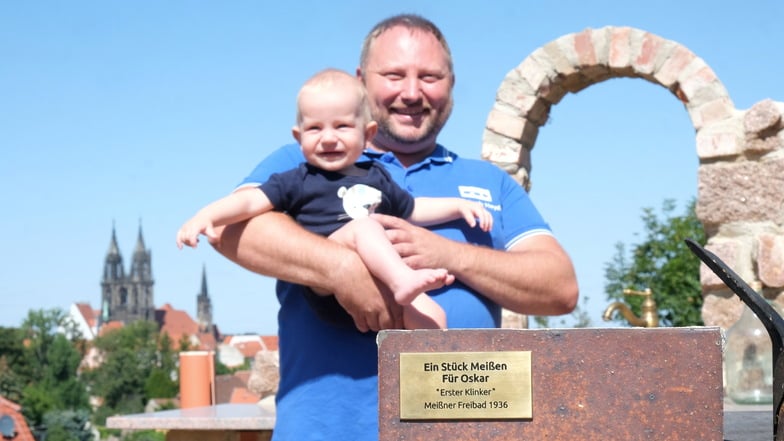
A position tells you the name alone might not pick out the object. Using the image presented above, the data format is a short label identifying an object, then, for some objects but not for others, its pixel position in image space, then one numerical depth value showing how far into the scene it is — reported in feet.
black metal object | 4.92
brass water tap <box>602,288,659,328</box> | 16.53
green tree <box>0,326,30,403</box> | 184.96
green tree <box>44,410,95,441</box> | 177.27
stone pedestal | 5.47
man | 7.20
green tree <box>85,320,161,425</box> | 221.85
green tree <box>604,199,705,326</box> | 39.63
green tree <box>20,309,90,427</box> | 209.36
